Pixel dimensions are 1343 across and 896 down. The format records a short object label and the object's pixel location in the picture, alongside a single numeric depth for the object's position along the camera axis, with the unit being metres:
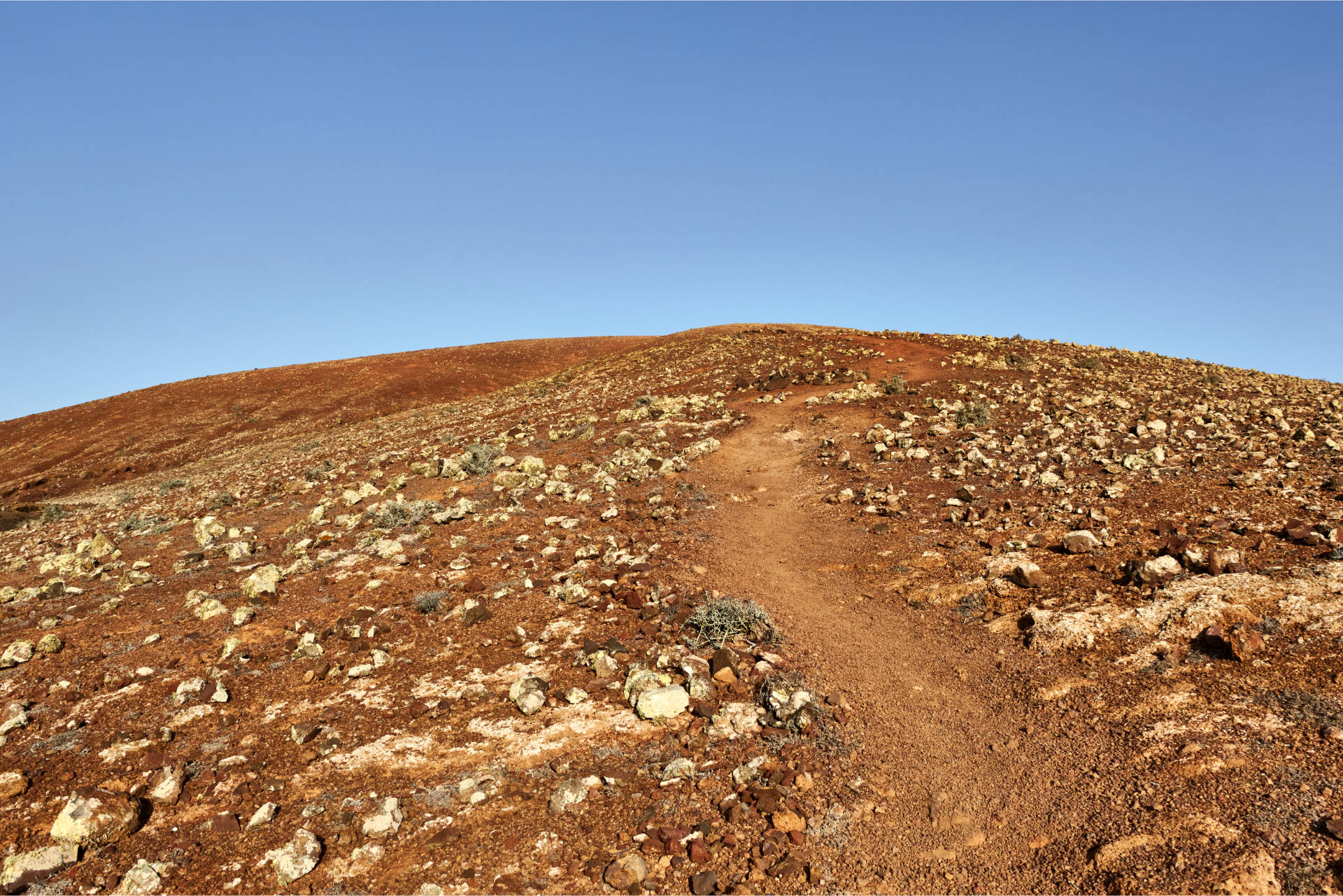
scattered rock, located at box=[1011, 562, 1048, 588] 7.19
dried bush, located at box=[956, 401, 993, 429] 13.98
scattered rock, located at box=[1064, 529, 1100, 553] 7.61
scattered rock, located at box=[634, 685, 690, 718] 5.53
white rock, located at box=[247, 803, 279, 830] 4.51
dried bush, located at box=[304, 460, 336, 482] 16.48
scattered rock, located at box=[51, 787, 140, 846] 4.34
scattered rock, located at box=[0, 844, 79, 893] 4.07
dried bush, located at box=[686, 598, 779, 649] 6.60
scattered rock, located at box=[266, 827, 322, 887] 4.09
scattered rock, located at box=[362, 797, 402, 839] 4.40
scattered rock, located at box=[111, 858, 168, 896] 4.02
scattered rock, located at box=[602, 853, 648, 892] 4.00
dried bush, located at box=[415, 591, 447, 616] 7.66
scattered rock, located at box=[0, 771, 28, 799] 4.84
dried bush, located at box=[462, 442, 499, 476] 13.85
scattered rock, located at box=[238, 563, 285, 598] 8.36
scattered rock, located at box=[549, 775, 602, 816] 4.60
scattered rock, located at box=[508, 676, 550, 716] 5.72
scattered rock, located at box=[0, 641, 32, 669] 6.91
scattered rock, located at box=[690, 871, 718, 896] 3.95
